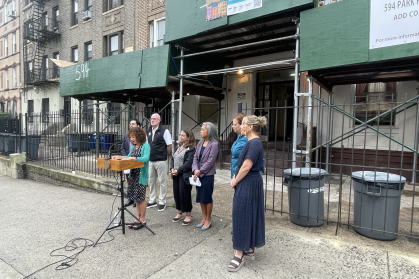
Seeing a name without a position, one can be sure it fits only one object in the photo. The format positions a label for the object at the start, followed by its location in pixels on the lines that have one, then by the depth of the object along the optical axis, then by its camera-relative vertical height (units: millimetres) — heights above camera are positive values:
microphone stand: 3982 -1502
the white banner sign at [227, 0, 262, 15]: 6320 +3074
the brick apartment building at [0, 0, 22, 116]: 23297 +6224
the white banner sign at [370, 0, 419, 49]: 4758 +2067
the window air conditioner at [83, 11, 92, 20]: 16250 +6911
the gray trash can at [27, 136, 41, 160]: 9883 -890
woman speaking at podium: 4123 -769
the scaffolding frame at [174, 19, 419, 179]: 5930 +770
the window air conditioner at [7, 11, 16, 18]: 22875 +9978
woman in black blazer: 4168 -714
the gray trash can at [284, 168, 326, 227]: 4012 -1015
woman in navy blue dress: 2961 -824
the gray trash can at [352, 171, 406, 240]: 3457 -990
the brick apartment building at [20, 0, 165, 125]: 13109 +5529
